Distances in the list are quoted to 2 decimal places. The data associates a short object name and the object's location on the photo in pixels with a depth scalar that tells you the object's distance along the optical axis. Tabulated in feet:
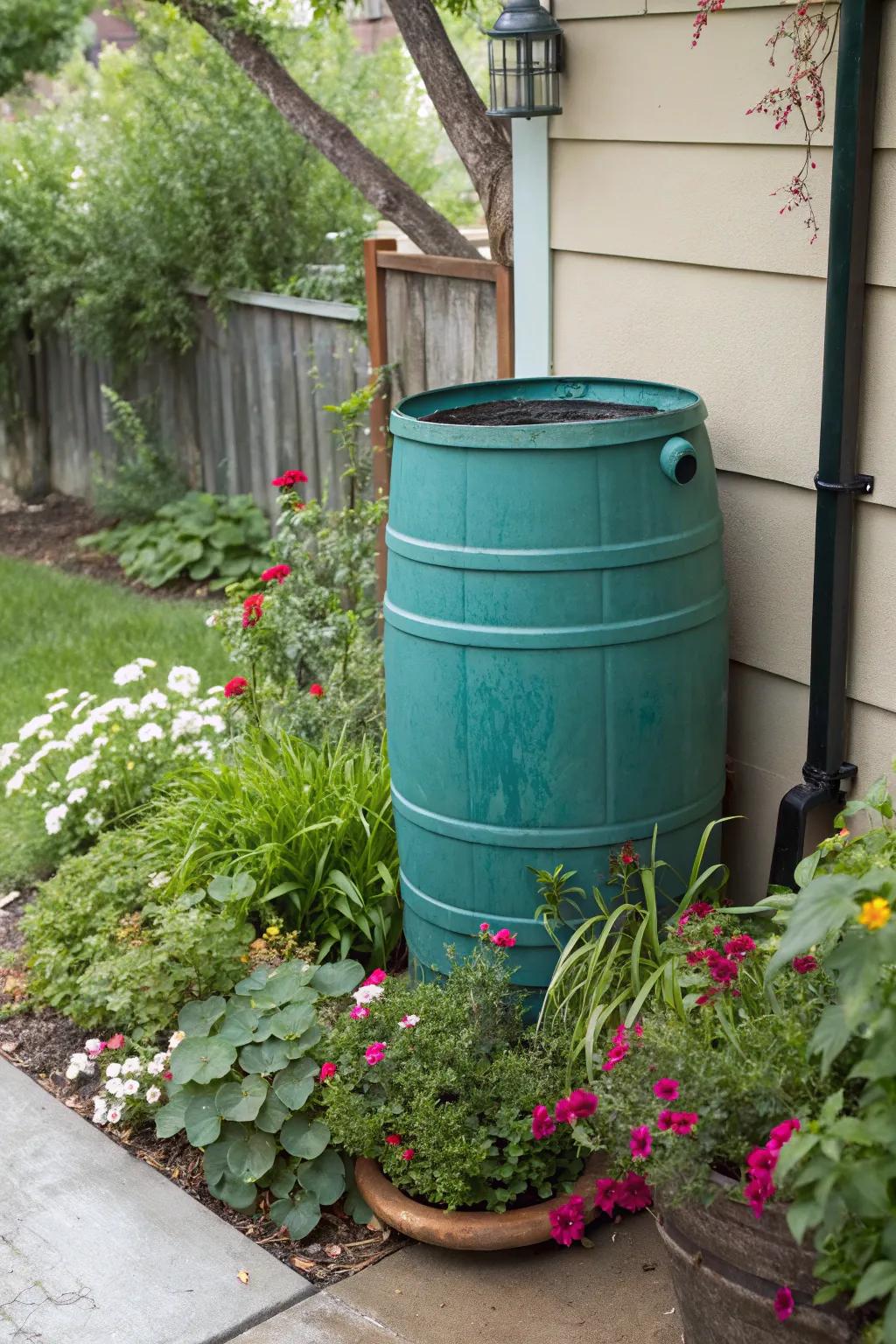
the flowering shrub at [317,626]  12.19
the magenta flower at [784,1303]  5.80
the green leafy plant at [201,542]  21.33
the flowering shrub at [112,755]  12.33
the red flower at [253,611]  12.12
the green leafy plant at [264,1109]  8.39
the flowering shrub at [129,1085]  9.07
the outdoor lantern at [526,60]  9.71
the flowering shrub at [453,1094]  7.84
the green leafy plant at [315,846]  10.28
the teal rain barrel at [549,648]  7.98
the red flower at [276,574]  12.38
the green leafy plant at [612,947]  7.96
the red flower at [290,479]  12.62
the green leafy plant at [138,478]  22.97
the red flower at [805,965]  6.67
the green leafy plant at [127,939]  9.64
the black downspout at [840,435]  7.66
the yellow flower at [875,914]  5.03
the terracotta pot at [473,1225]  7.79
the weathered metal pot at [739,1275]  5.94
